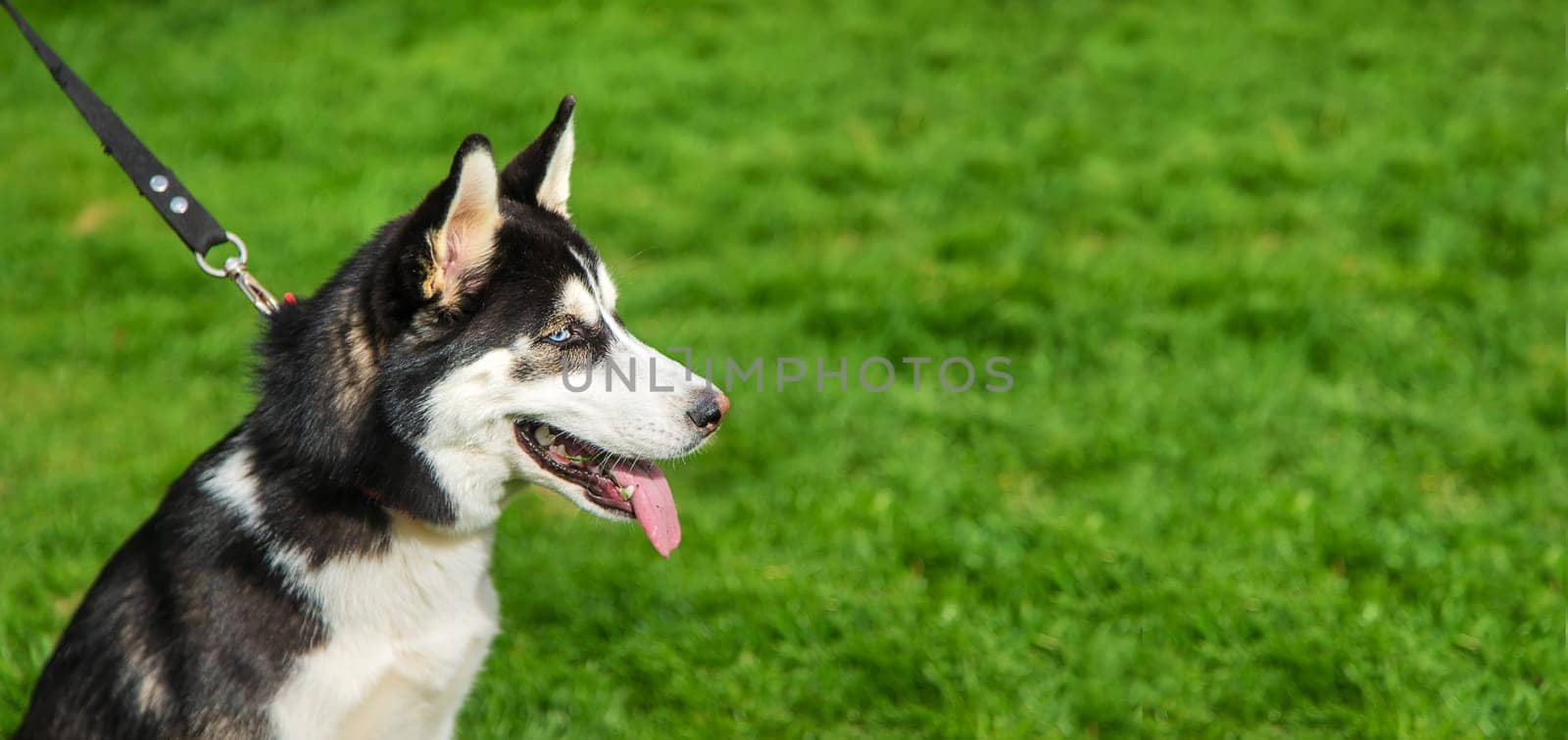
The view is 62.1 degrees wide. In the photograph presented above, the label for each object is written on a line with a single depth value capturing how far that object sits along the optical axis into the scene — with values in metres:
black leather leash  3.35
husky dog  2.80
